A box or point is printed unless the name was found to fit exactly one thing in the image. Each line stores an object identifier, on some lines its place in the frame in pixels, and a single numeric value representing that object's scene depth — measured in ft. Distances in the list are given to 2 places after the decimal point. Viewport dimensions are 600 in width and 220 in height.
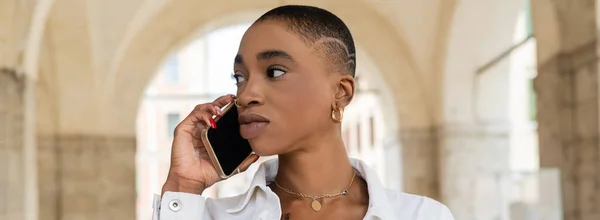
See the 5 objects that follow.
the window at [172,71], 83.76
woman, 5.21
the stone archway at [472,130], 29.30
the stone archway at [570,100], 14.78
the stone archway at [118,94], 29.60
